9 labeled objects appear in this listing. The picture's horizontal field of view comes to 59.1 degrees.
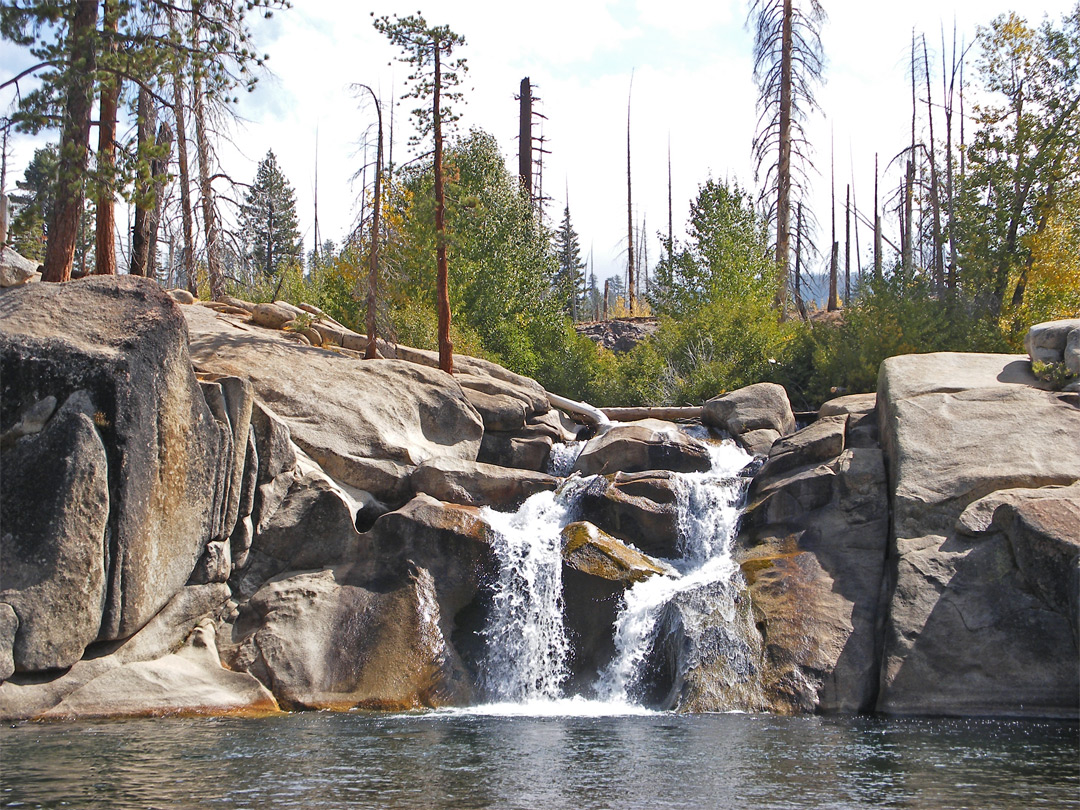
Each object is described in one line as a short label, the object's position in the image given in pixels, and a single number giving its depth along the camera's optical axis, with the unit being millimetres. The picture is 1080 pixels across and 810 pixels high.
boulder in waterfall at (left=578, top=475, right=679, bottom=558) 17797
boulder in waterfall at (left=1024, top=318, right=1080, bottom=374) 19016
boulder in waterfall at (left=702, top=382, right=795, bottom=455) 22094
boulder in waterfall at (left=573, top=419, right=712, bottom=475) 20638
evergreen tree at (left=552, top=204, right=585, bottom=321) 58562
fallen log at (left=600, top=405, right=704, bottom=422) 25172
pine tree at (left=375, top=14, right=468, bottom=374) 23516
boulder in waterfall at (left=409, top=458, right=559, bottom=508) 18375
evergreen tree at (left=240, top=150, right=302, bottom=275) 59375
